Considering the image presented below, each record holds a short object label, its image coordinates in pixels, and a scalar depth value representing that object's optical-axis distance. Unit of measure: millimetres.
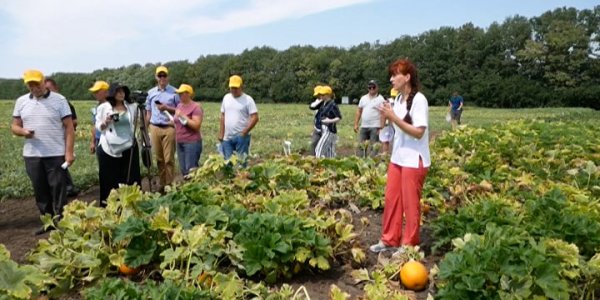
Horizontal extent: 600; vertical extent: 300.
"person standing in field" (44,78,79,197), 8656
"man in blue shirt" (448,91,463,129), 23094
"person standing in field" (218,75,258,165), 7770
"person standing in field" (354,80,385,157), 9927
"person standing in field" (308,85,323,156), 9461
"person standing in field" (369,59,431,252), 4176
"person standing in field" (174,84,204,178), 7551
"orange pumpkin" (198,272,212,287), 3490
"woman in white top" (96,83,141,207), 6371
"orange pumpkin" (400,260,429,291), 3732
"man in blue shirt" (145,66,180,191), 7770
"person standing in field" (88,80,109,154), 6603
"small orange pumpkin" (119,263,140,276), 3875
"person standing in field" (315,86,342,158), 9273
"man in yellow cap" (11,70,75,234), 5969
